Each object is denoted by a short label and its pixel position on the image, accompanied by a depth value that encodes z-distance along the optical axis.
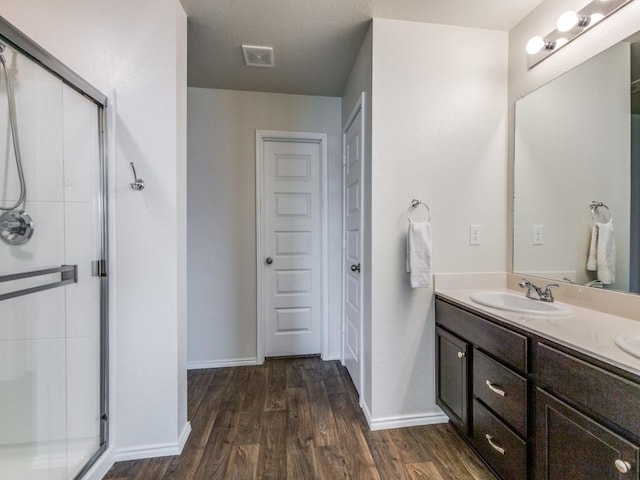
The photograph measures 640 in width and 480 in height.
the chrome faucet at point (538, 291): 1.48
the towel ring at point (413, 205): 1.78
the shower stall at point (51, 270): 1.27
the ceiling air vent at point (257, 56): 2.01
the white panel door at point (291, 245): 2.70
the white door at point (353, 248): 2.03
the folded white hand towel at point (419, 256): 1.68
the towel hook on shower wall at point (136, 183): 1.52
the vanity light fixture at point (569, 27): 1.32
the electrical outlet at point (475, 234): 1.84
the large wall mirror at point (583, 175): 1.25
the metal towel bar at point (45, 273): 1.18
